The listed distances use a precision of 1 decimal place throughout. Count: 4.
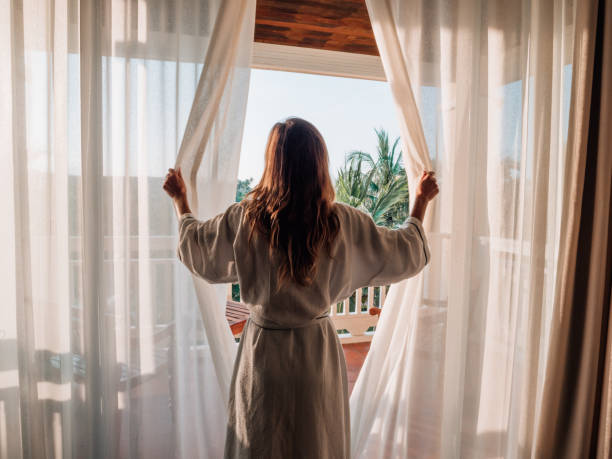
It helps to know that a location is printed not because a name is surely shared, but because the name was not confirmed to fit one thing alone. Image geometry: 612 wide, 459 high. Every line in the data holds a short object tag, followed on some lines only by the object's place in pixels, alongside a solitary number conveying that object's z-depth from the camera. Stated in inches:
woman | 42.6
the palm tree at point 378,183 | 158.6
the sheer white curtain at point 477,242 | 62.0
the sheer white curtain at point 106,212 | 53.4
